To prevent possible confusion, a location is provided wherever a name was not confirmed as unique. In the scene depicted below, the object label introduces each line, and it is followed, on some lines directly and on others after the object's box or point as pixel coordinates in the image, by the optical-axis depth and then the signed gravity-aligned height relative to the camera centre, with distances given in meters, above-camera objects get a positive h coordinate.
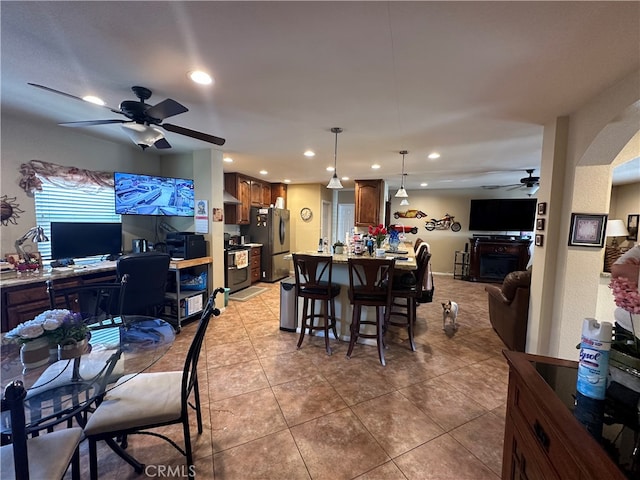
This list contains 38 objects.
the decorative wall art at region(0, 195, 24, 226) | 2.64 +0.04
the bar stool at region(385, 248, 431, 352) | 3.03 -0.70
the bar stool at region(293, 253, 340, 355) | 2.94 -0.74
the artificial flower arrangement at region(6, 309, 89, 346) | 1.32 -0.57
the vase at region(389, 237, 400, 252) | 4.39 -0.29
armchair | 2.93 -0.92
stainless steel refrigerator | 6.02 -0.31
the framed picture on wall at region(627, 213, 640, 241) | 4.95 +0.12
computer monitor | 2.89 -0.26
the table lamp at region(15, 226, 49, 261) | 2.68 -0.23
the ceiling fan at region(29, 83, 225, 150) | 1.90 +0.75
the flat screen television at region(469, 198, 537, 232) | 6.61 +0.36
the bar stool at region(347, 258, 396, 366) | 2.69 -0.70
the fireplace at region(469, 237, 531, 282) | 6.52 -0.71
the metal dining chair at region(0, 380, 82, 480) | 0.90 -0.96
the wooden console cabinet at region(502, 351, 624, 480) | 0.72 -0.62
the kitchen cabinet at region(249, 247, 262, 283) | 5.84 -0.90
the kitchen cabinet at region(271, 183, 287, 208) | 6.96 +0.81
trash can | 3.53 -1.12
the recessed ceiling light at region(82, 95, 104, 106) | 2.21 +0.98
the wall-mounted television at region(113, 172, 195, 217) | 3.34 +0.32
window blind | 2.94 +0.16
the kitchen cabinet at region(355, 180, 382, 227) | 6.02 +0.52
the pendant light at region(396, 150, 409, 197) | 4.67 +0.56
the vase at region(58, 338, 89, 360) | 1.40 -0.69
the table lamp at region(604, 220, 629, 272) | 4.81 -0.18
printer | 3.65 -0.34
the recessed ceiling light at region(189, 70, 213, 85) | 1.79 +0.98
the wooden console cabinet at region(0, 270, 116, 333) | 2.29 -0.73
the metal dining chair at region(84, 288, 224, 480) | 1.32 -0.99
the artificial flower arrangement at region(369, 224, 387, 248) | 3.80 -0.13
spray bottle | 0.93 -0.45
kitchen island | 3.30 -1.01
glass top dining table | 1.21 -0.80
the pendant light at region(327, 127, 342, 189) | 2.88 +1.00
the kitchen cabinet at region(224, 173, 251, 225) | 5.57 +0.51
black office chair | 2.68 -0.64
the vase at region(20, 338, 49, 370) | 1.33 -0.69
